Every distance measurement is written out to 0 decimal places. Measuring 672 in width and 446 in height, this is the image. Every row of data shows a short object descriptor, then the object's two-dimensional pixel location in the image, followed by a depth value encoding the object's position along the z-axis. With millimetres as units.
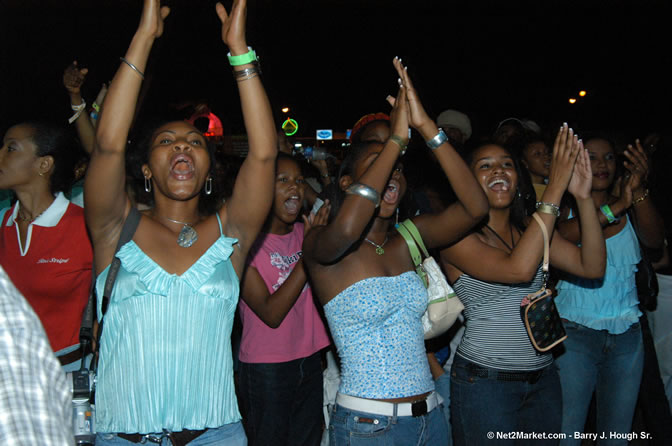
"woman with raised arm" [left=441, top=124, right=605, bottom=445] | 2727
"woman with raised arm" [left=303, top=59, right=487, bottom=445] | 2354
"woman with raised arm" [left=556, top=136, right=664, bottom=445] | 3527
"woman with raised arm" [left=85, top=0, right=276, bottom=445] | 2045
